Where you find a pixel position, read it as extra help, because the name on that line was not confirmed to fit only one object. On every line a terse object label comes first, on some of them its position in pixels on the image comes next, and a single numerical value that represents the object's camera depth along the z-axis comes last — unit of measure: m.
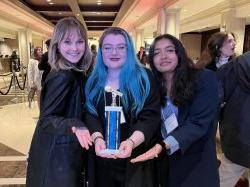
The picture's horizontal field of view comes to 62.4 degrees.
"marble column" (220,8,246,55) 6.22
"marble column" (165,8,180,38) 6.00
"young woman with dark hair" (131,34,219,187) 1.00
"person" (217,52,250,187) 1.32
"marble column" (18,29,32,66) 12.67
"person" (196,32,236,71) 2.10
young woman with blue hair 0.97
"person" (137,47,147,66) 6.48
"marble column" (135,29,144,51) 13.17
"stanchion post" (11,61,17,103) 5.79
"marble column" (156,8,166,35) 6.05
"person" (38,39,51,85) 2.89
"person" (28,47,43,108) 4.18
